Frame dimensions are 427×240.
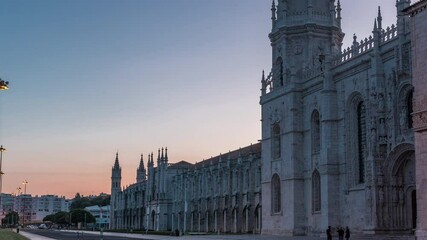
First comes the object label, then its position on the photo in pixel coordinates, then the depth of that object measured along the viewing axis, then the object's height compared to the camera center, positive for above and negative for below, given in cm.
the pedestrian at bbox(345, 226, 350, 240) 4629 -142
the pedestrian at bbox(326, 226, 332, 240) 4603 -142
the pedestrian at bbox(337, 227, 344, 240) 4635 -142
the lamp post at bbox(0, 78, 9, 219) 3206 +620
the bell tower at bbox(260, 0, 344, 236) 5881 +1081
